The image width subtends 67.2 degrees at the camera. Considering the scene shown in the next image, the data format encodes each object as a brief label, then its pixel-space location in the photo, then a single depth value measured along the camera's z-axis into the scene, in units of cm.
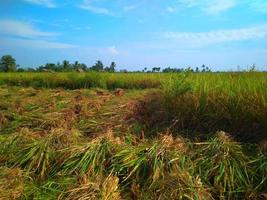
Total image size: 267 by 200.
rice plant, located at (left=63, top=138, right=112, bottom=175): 196
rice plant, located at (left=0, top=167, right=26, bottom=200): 180
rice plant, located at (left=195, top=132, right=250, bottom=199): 180
